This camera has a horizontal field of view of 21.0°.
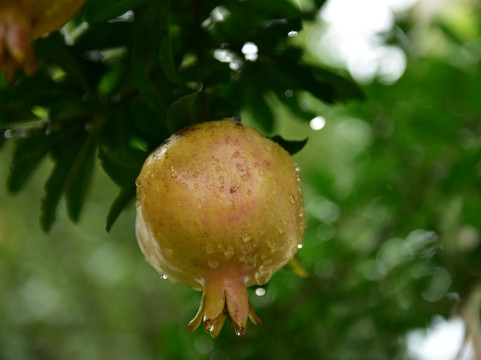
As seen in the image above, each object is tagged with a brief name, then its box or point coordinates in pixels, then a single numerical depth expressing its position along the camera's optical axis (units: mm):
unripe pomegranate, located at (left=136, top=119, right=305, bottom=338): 542
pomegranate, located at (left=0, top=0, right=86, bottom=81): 521
